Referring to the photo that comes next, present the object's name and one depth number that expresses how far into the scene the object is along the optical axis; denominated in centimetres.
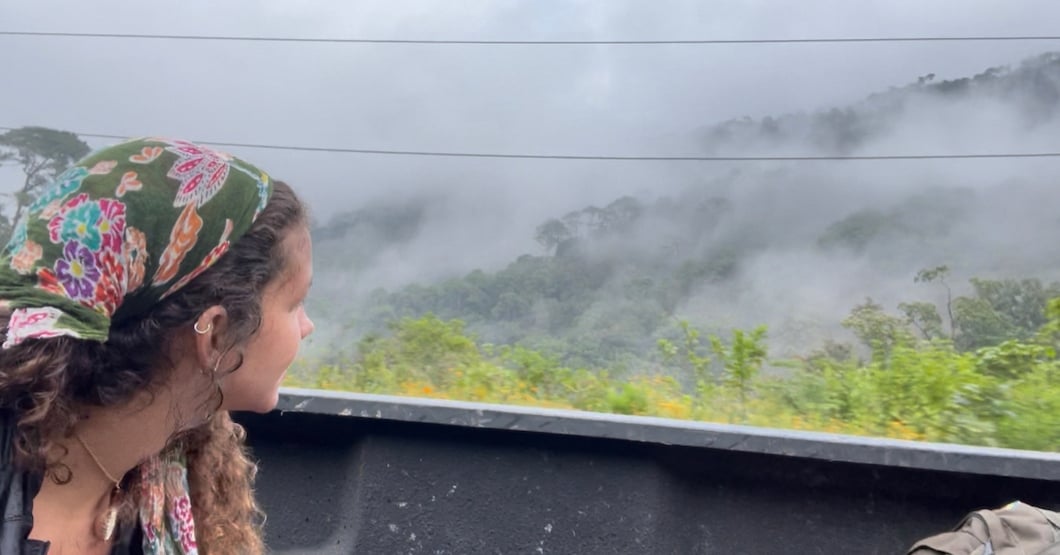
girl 109
